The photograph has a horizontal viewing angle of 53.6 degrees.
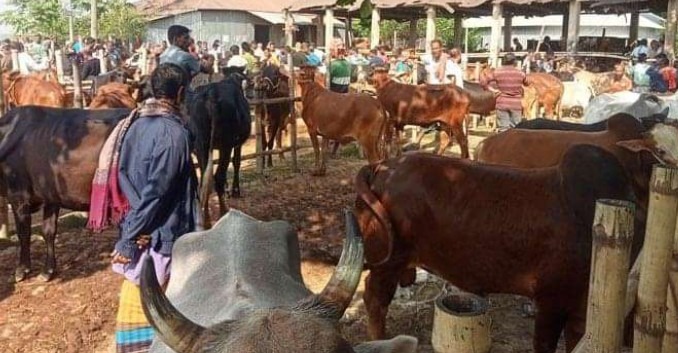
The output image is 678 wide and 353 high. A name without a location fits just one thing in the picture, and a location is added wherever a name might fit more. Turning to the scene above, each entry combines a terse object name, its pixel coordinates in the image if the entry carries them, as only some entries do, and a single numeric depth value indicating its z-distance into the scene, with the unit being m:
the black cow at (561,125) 7.45
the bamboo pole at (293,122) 11.74
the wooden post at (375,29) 23.22
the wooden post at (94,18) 25.41
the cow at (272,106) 11.97
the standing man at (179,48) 8.23
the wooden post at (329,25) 25.02
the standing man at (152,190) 3.69
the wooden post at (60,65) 14.06
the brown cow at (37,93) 11.56
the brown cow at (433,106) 12.61
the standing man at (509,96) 12.77
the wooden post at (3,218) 7.50
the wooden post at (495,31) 20.39
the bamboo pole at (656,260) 2.25
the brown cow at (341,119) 11.05
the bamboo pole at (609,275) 2.12
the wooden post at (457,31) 28.36
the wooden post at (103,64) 15.29
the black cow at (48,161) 6.08
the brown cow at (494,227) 4.37
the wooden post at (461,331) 2.62
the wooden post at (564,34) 28.73
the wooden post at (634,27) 27.24
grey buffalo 2.18
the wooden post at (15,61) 16.25
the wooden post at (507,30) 28.38
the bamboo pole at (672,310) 2.52
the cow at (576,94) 18.33
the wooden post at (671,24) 19.37
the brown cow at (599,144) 4.77
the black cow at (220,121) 9.02
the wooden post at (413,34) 31.55
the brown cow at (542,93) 15.80
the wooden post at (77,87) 9.78
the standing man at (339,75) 15.15
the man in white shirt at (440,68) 14.33
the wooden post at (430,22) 21.94
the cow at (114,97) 9.55
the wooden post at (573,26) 20.88
